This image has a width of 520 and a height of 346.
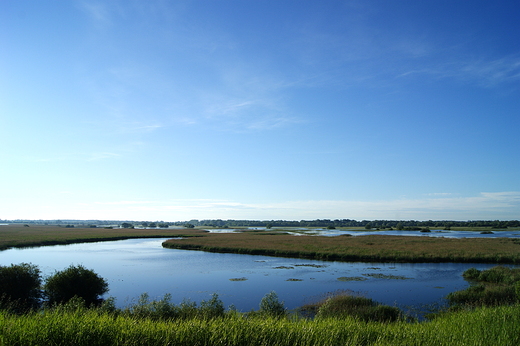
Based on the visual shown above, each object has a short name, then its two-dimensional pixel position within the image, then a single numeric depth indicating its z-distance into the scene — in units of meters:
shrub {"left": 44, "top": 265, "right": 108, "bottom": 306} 20.75
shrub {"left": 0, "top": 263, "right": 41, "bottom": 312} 19.44
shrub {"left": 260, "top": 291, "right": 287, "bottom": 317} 15.90
